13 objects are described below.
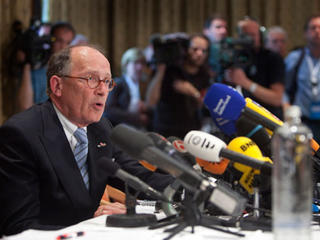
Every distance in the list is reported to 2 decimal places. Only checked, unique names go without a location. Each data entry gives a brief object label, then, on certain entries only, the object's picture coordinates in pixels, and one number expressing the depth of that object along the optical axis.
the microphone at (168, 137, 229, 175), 1.67
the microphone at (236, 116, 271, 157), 1.69
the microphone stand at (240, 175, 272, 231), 1.56
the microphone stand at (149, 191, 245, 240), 1.52
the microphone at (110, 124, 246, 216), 1.40
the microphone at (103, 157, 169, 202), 1.51
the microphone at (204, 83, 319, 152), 1.57
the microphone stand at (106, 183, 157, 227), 1.56
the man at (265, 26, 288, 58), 5.40
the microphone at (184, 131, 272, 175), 1.48
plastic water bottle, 1.27
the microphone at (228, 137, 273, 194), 1.58
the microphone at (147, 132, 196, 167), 1.45
